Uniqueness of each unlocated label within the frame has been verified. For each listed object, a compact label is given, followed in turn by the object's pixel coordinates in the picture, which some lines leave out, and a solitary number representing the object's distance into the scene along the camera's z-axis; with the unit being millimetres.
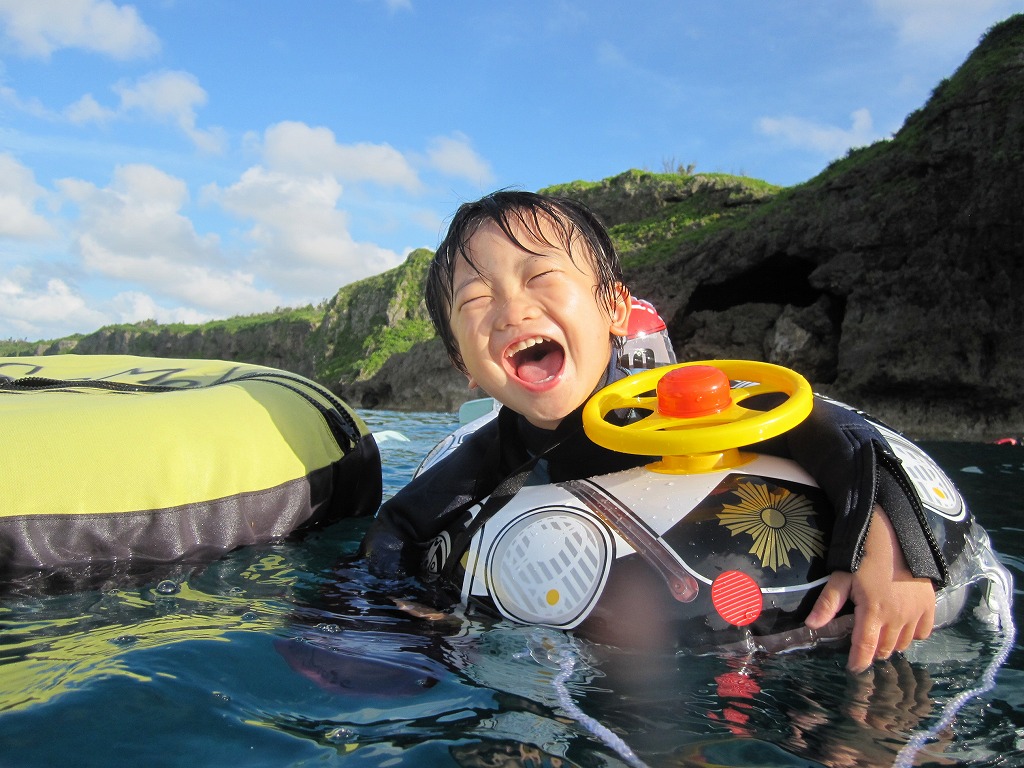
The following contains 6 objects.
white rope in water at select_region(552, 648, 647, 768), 302
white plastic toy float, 435
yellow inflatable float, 576
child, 412
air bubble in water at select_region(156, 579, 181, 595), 557
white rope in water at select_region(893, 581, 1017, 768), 312
